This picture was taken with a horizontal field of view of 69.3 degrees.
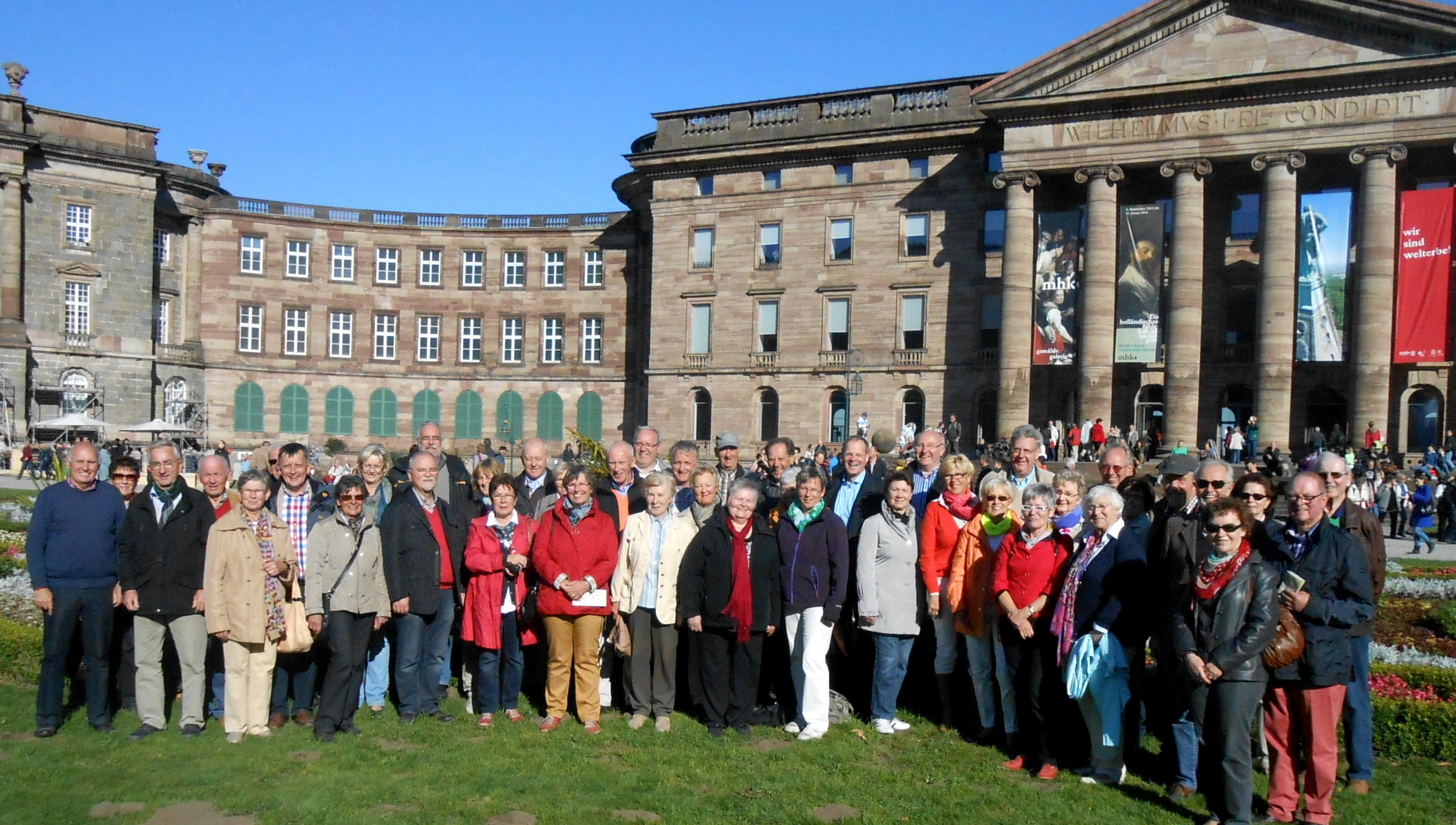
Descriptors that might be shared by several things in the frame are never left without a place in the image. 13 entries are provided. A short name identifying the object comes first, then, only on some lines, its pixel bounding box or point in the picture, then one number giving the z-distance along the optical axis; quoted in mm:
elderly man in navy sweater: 8492
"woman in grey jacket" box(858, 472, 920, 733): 8953
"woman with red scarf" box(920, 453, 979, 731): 8984
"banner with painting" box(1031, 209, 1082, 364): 34406
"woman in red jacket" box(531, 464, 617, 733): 8930
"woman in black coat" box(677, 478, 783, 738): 8891
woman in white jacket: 9094
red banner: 29547
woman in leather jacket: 6605
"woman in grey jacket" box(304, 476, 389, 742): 8695
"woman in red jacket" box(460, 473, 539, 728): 9156
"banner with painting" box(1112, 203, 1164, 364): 33094
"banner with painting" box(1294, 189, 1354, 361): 31188
